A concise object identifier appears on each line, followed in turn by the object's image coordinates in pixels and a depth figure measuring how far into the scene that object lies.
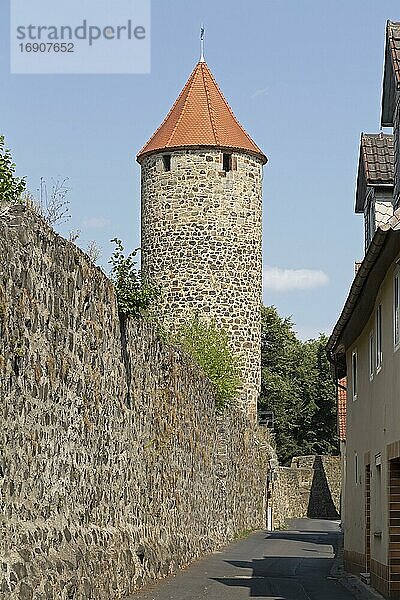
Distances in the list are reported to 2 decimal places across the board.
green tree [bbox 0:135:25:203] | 16.19
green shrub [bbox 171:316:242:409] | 34.42
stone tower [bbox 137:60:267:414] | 46.88
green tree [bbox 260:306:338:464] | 71.00
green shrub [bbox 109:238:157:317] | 16.69
